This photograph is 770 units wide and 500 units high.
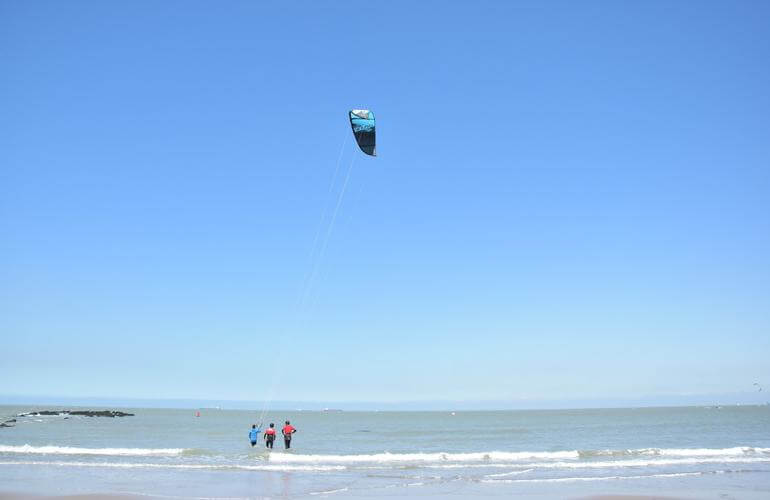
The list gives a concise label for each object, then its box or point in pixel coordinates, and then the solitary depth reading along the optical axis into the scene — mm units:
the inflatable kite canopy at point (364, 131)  15594
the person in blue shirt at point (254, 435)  21683
